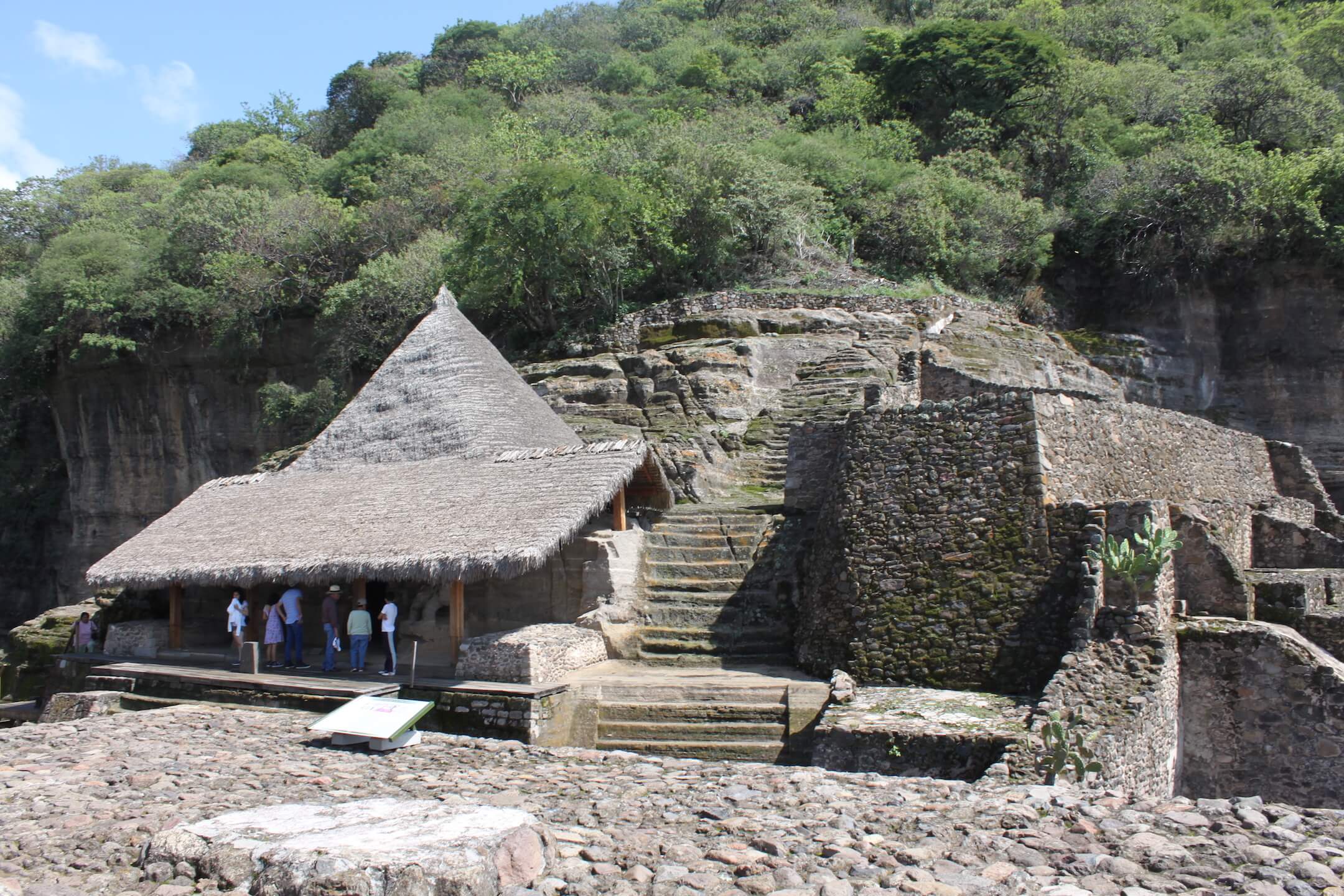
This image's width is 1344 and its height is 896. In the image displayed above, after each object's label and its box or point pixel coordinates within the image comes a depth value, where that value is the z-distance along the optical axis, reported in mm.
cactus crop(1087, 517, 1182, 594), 8586
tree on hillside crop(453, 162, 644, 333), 21141
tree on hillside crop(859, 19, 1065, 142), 31828
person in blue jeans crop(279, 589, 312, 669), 11594
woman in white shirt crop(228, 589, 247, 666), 12055
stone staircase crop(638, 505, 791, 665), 10914
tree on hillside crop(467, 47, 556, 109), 46375
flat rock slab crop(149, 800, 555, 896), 4574
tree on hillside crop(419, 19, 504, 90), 51781
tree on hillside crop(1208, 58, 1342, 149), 26266
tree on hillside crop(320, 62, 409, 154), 48562
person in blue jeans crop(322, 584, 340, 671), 11172
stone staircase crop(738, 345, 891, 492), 15961
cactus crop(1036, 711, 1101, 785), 7055
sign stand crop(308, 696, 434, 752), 7801
